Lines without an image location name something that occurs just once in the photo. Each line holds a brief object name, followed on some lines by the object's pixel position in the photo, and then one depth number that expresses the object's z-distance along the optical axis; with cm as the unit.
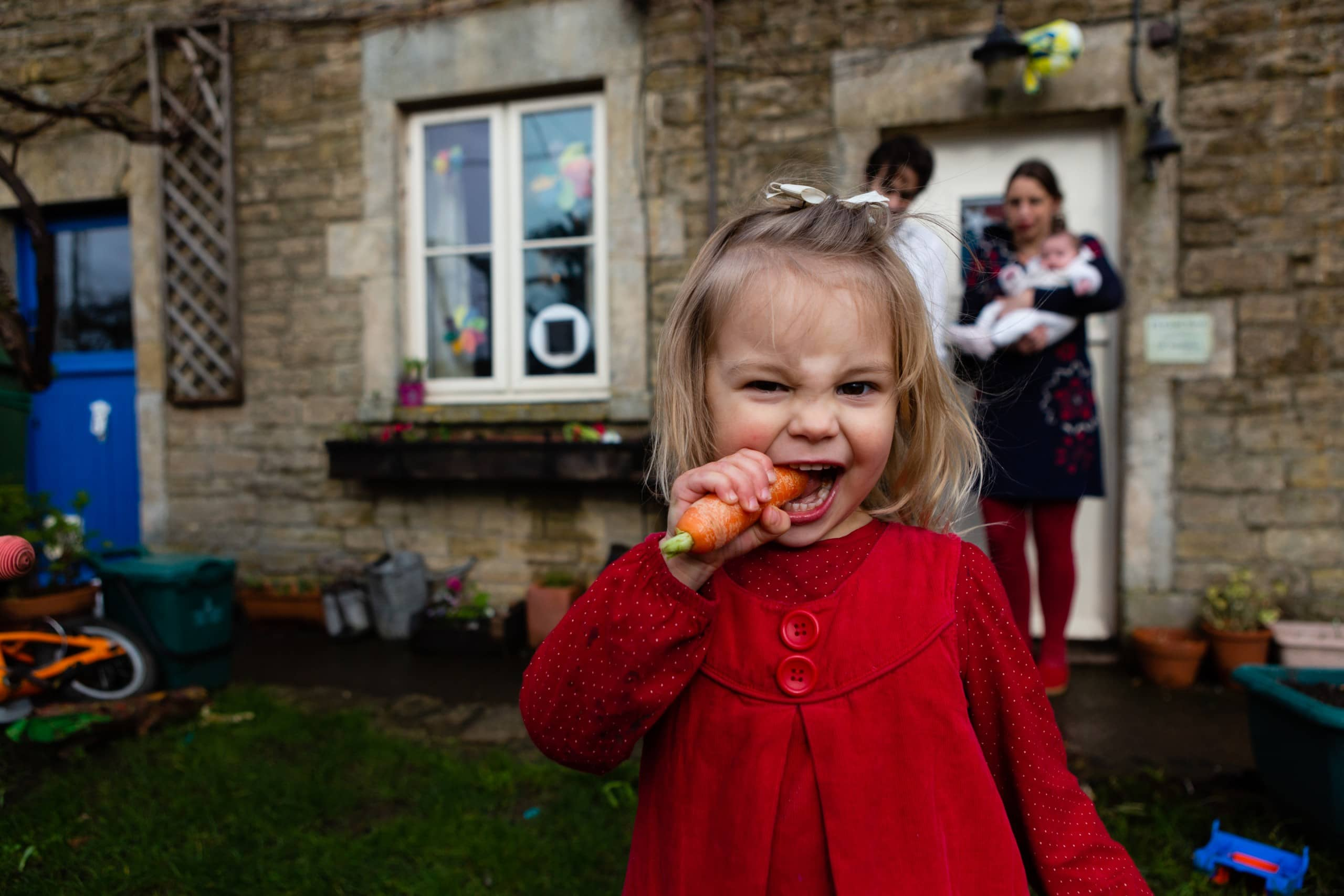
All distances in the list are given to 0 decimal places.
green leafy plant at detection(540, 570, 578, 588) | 490
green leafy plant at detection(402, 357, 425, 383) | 534
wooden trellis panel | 544
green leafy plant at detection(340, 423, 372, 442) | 527
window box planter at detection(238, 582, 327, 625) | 527
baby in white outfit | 299
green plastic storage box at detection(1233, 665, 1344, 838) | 211
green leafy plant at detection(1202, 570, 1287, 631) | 390
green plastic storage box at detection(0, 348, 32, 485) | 325
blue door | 590
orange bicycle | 300
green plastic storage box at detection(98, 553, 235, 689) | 362
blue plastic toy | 209
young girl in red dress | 104
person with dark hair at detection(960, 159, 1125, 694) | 311
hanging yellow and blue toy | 394
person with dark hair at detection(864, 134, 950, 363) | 240
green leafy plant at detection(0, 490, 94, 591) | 348
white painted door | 434
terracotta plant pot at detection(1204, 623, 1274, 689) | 381
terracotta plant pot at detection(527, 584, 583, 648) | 473
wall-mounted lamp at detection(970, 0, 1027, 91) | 397
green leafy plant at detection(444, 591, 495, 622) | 481
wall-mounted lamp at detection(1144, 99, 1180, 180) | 390
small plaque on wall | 406
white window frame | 510
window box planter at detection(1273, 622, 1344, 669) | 374
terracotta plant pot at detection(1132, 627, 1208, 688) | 388
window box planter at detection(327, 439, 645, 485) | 470
